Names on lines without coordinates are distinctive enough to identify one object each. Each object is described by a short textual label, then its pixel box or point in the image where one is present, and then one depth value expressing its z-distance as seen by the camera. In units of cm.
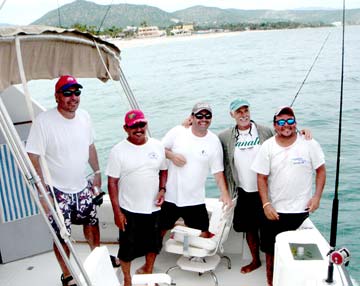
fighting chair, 331
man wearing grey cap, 323
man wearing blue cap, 323
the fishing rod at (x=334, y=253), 208
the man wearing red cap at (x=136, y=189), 297
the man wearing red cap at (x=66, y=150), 290
